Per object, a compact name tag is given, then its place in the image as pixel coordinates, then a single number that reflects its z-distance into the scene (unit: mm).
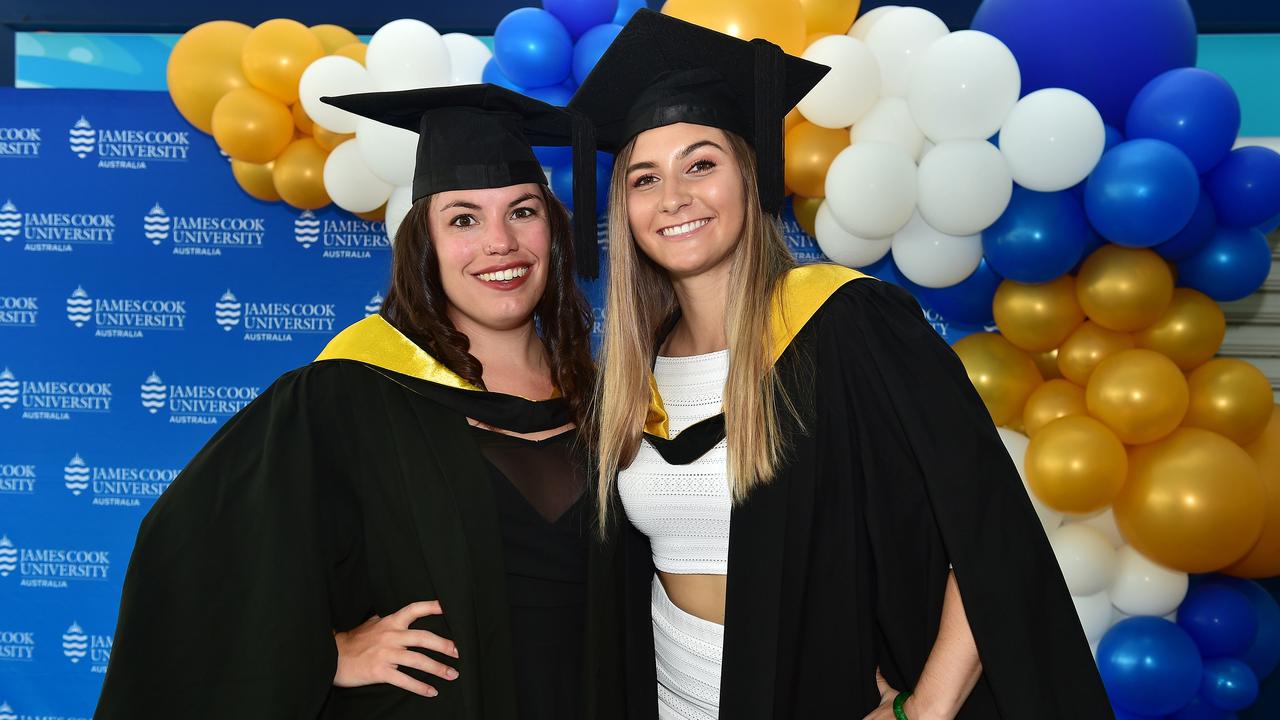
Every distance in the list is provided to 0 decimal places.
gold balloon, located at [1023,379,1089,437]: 3232
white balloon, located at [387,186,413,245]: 3605
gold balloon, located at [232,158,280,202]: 4012
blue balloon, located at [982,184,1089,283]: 3029
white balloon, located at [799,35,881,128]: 3154
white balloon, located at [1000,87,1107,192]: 2936
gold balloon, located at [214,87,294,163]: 3719
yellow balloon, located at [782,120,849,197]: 3363
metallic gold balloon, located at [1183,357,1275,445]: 3129
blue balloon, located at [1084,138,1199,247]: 2873
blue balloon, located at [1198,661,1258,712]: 3148
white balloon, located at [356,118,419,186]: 3418
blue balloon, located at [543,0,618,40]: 3398
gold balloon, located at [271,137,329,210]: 3855
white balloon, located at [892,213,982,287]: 3258
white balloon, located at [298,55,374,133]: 3576
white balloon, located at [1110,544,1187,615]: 3152
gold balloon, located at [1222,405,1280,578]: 3146
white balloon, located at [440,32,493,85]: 3619
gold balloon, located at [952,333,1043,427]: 3322
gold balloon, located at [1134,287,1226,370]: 3176
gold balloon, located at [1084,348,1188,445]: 2996
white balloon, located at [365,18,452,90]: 3447
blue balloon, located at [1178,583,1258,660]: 3199
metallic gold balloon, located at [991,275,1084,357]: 3221
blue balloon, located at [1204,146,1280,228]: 3041
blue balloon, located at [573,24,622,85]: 3326
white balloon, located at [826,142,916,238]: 3104
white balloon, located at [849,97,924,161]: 3232
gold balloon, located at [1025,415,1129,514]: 2996
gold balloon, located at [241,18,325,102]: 3725
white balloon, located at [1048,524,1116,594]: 3125
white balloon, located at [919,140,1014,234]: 3020
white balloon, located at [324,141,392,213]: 3658
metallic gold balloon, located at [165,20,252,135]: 3863
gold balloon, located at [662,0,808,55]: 3002
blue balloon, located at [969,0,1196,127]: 3100
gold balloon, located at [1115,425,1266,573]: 2939
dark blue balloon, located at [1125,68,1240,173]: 2965
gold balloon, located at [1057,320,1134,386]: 3207
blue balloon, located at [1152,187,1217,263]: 3086
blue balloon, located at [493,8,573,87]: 3305
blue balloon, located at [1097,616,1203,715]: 3070
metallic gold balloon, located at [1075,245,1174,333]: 3051
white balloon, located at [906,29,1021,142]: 2975
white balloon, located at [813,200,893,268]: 3389
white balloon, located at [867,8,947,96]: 3316
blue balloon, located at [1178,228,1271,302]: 3148
